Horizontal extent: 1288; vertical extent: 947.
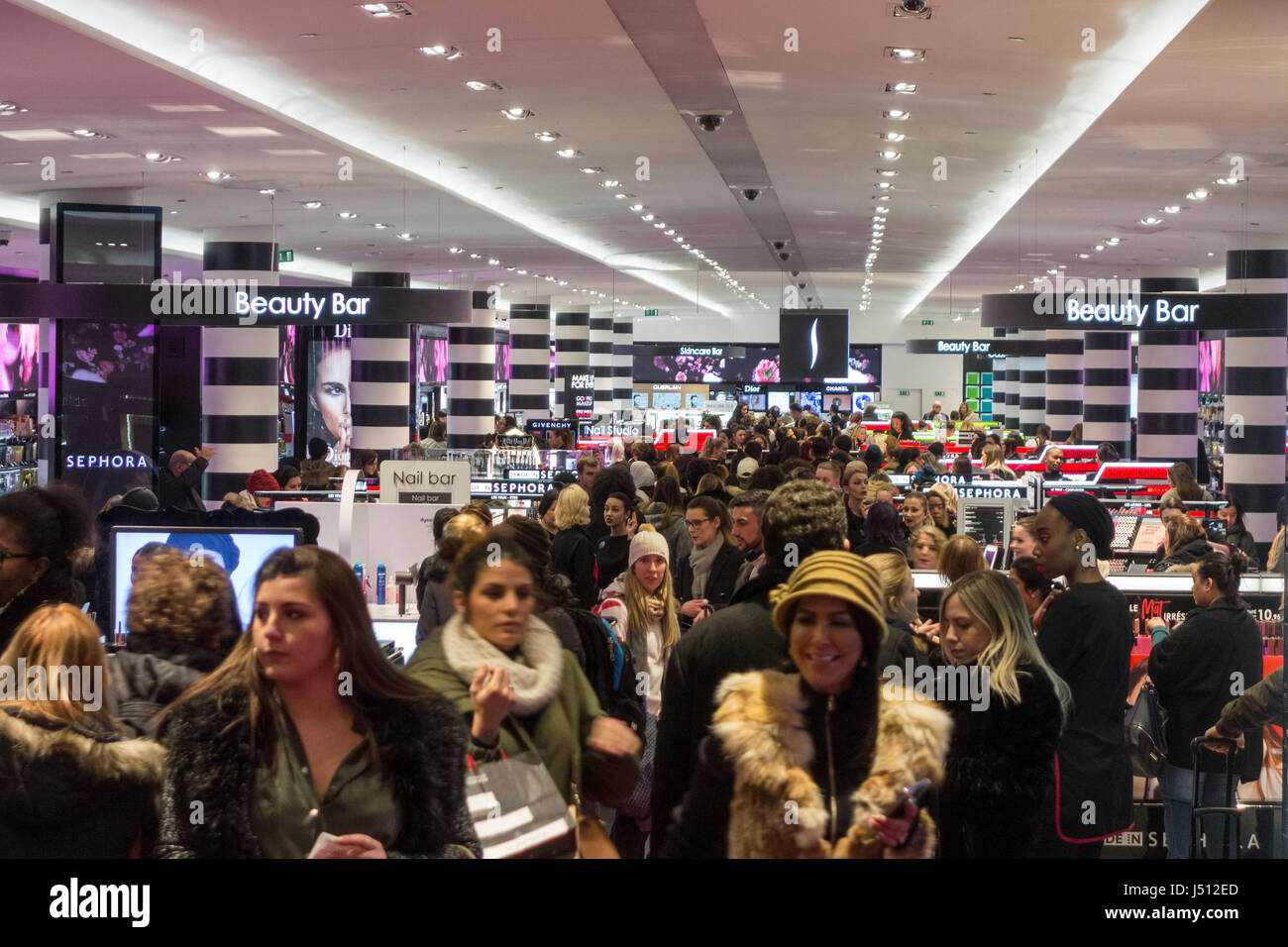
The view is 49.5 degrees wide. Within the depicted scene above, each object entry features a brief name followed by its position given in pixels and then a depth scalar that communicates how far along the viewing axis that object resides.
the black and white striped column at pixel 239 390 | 15.52
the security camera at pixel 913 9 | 6.72
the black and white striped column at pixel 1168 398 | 18.95
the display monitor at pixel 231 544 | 5.20
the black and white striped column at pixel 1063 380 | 27.67
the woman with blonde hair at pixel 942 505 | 8.93
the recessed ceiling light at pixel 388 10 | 6.93
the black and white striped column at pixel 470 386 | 24.94
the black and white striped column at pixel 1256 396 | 15.17
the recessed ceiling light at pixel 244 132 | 9.36
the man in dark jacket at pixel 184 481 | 11.65
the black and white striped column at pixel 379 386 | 20.81
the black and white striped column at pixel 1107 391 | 22.02
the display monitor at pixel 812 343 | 21.75
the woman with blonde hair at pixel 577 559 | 6.84
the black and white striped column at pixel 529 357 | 29.08
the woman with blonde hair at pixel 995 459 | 13.55
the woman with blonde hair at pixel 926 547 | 7.33
